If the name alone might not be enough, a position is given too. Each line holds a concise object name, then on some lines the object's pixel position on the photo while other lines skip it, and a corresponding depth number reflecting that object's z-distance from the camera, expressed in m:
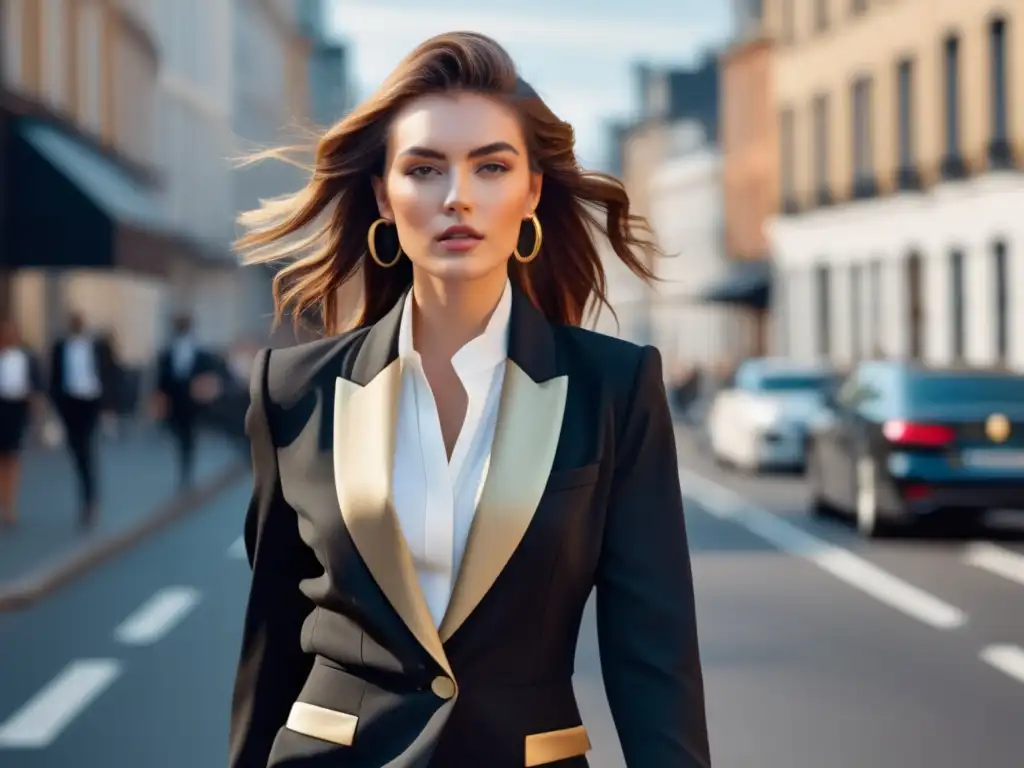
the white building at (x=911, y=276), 39.19
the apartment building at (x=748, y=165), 63.91
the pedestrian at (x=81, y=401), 17.33
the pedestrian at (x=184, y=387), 22.53
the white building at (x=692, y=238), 79.56
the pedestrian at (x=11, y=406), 17.23
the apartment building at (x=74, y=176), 31.41
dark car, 15.96
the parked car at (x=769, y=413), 26.45
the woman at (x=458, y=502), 2.84
